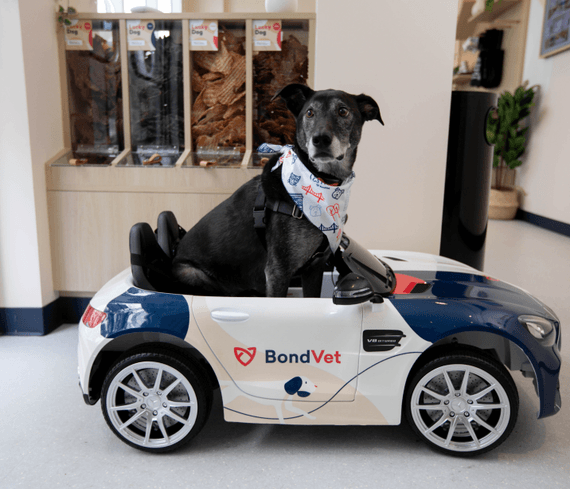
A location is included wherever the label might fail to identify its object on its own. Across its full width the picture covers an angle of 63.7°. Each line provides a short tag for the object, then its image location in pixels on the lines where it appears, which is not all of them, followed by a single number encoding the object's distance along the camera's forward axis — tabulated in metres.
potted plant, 6.71
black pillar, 2.68
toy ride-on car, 1.56
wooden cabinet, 2.86
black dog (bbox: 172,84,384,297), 1.74
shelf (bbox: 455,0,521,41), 7.48
